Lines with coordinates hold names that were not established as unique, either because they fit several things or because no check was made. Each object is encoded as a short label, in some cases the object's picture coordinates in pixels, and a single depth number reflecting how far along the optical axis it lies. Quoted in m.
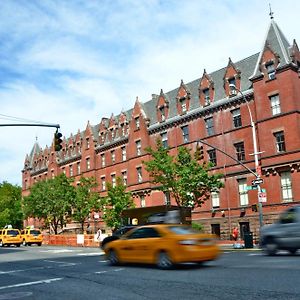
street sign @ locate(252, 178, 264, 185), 21.01
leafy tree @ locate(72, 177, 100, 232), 39.48
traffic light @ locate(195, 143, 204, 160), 22.77
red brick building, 28.02
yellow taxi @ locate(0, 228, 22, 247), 34.31
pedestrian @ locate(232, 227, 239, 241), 28.57
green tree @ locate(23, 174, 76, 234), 43.00
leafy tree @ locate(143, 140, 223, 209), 27.08
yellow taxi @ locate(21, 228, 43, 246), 34.88
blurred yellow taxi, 10.47
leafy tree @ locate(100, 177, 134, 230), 34.58
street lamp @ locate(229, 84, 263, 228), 19.95
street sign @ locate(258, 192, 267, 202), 20.51
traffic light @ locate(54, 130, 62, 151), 14.73
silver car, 13.52
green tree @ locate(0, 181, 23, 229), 67.73
